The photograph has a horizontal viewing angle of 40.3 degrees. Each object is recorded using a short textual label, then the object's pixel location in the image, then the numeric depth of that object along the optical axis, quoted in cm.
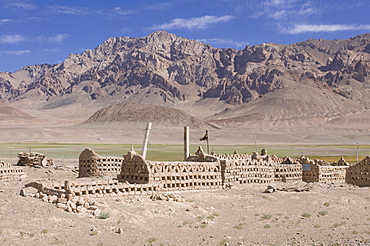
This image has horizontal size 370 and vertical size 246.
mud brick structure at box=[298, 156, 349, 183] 3012
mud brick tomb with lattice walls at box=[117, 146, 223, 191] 2094
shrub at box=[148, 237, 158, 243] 1291
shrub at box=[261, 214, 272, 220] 1712
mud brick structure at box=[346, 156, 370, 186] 2819
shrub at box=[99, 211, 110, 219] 1462
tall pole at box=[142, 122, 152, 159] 2710
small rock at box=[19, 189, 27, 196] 1613
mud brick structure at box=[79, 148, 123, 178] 2959
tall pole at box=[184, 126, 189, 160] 3134
